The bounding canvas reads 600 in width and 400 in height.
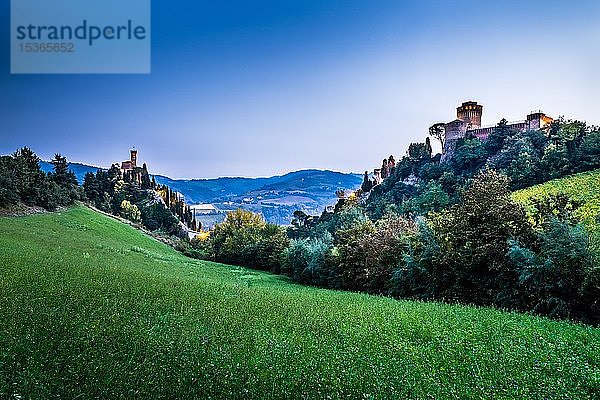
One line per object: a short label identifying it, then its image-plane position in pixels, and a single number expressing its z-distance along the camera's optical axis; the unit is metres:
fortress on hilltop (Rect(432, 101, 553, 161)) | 93.24
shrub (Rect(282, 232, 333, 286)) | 34.41
